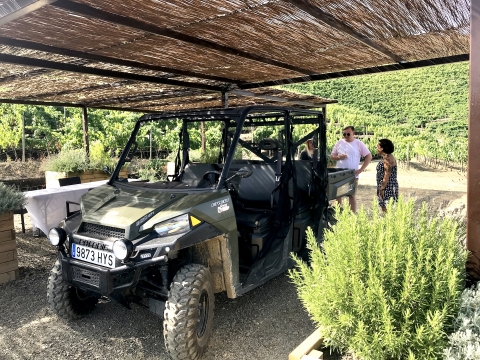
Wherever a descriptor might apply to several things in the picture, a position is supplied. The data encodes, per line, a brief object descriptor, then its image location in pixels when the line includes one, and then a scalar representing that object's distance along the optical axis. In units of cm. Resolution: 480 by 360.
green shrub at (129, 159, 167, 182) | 798
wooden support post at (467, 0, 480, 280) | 204
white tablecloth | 571
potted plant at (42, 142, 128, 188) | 925
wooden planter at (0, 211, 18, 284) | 457
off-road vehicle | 273
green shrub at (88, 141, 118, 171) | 965
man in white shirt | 653
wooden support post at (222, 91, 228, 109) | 778
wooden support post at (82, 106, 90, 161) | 1021
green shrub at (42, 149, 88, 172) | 930
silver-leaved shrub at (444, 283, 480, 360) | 175
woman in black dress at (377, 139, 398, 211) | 548
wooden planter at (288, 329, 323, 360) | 212
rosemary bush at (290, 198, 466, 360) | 190
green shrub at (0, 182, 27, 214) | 461
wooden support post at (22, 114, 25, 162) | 1460
